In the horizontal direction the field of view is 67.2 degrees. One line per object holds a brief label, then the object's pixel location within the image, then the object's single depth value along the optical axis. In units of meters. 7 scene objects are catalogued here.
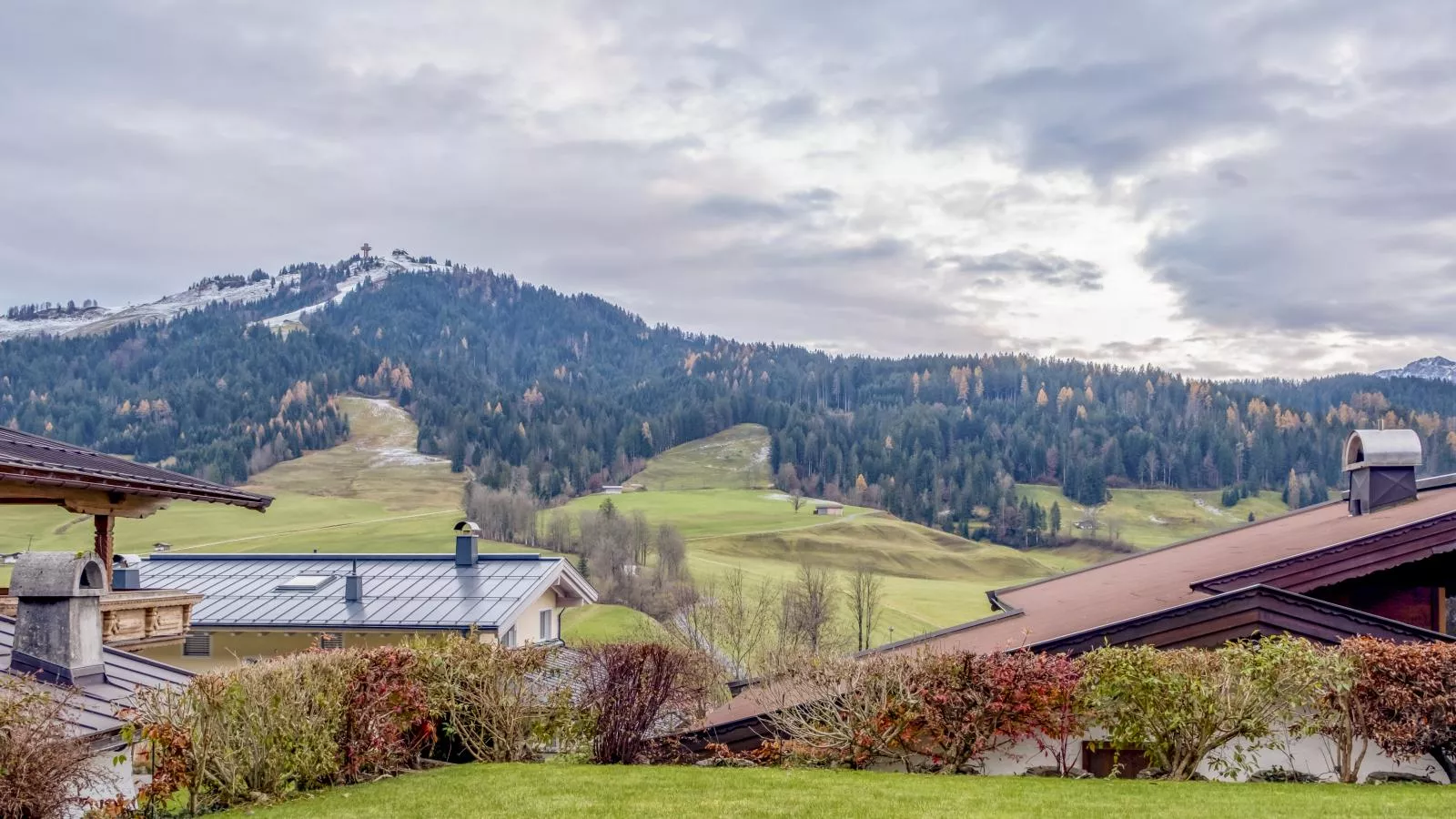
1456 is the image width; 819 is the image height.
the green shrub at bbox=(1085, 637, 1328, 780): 10.84
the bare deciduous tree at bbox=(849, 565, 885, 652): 80.31
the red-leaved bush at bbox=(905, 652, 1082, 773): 11.31
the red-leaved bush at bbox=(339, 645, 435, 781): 11.25
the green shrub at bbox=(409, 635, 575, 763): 12.88
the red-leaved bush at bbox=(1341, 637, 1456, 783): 10.61
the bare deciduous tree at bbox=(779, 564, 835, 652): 72.56
